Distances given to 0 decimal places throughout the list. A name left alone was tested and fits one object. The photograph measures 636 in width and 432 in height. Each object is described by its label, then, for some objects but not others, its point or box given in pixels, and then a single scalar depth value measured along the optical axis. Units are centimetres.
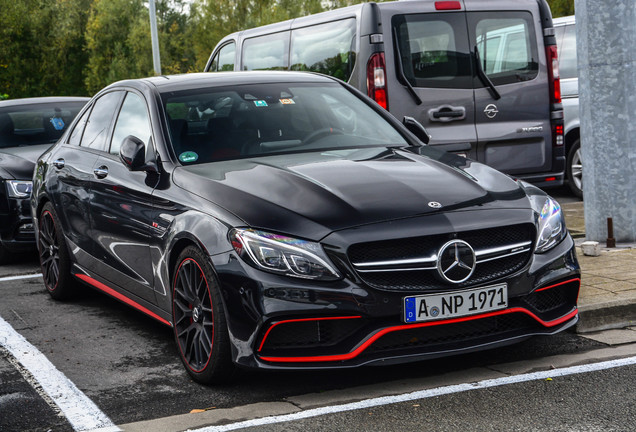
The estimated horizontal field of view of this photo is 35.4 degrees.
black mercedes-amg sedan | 449
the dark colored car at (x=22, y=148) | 915
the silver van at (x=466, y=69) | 966
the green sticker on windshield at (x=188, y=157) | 561
